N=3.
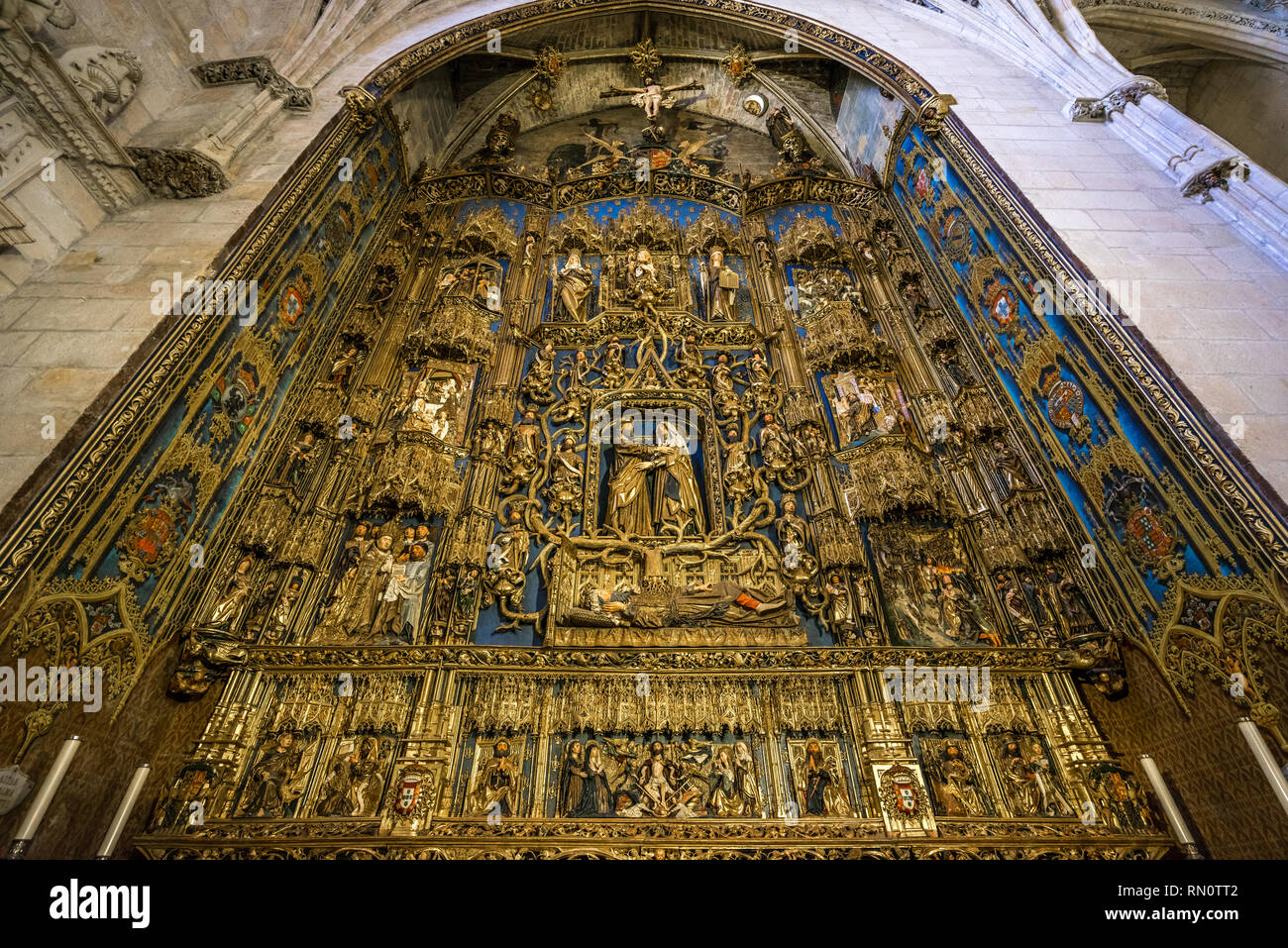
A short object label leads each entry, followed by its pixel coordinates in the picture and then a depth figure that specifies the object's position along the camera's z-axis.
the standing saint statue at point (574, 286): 10.06
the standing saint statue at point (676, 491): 7.41
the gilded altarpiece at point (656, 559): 5.17
